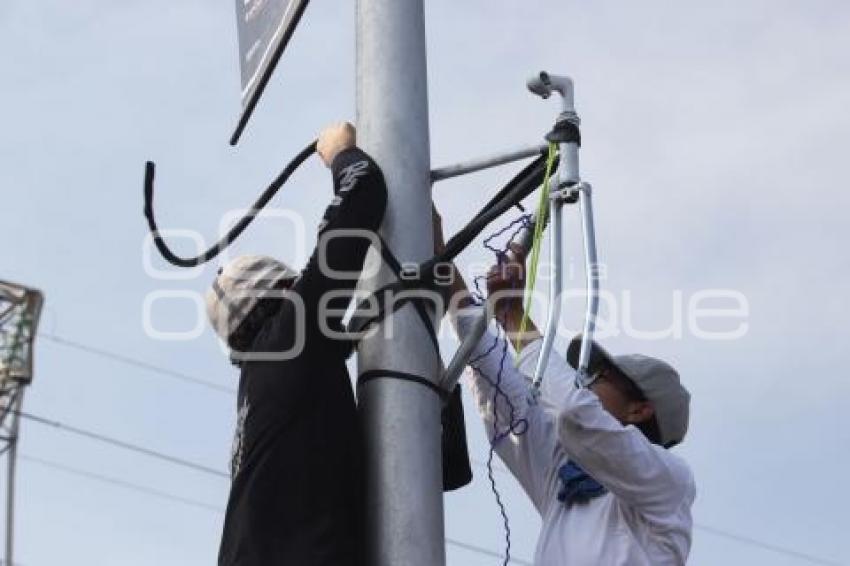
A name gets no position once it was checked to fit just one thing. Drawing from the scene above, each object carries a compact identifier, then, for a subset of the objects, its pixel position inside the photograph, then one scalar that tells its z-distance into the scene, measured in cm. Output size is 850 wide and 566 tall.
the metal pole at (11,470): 4073
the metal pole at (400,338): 713
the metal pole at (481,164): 770
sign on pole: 835
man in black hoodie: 707
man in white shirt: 803
